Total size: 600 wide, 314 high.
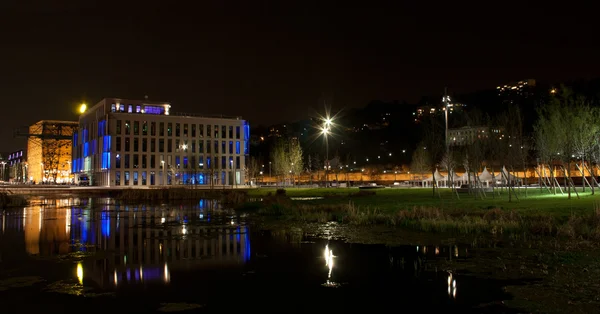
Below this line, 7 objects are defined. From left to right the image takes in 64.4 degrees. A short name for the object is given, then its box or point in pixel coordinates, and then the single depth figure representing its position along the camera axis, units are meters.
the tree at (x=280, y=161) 105.62
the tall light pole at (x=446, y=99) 42.02
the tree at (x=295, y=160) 101.16
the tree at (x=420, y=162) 95.00
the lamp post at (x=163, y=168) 113.95
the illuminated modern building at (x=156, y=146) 112.06
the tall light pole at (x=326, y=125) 52.16
